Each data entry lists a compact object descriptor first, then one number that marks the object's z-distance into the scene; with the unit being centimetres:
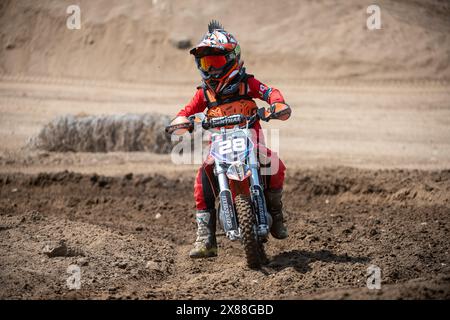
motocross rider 1617
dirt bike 1495
